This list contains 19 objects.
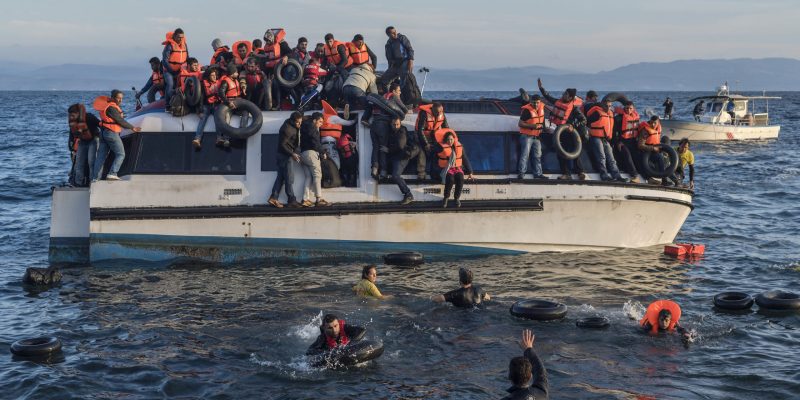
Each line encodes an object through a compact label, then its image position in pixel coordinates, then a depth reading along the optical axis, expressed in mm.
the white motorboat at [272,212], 15953
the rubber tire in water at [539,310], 13016
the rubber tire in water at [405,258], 15875
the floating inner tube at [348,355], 11062
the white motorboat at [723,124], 50625
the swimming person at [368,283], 14000
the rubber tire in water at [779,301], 13844
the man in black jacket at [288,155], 15828
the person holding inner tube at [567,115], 16688
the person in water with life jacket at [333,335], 11219
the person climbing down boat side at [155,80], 18938
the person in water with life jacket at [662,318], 12461
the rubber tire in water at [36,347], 11461
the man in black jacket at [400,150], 16078
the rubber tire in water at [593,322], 12758
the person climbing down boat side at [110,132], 15914
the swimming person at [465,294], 13672
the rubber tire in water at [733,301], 13906
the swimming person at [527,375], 8906
